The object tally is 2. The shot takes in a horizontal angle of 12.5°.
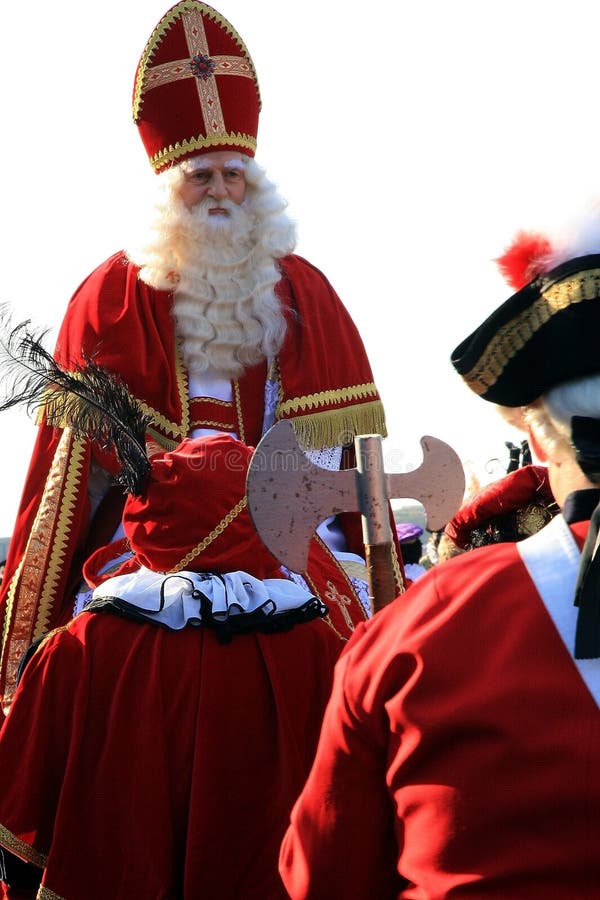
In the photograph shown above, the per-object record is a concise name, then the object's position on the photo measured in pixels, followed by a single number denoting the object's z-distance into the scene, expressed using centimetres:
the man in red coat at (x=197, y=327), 550
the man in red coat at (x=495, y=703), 294
